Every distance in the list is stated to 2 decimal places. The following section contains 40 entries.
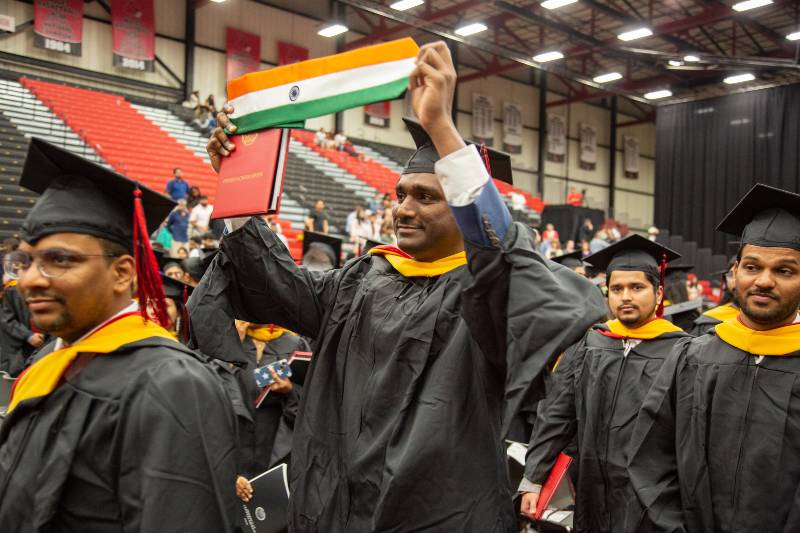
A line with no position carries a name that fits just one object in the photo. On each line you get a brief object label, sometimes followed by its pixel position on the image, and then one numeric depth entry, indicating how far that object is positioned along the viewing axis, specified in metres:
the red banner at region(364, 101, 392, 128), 24.84
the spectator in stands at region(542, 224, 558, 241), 17.17
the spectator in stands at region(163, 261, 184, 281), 6.28
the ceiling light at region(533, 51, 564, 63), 22.95
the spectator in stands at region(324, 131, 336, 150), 22.67
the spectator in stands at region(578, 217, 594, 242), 22.09
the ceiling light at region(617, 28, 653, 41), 20.55
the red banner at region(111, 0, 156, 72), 19.52
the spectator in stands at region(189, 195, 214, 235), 12.32
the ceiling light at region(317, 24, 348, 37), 21.75
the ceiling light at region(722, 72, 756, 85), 23.63
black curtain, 23.69
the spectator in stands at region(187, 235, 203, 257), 10.47
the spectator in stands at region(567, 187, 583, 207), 24.89
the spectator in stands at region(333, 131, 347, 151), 22.72
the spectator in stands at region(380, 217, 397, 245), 13.18
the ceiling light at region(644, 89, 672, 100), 26.34
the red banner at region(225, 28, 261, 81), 21.78
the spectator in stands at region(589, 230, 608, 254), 17.14
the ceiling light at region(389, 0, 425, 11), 19.34
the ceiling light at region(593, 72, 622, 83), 25.38
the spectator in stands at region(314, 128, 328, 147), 22.45
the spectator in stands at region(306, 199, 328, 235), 15.24
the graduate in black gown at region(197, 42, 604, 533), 1.87
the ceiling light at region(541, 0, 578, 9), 19.11
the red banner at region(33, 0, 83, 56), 18.23
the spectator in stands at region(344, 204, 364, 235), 15.62
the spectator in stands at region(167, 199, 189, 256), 11.92
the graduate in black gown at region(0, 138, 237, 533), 1.62
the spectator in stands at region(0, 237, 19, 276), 7.28
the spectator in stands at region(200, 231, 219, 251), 8.68
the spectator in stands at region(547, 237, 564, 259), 15.81
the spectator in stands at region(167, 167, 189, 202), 13.43
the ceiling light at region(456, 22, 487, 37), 20.67
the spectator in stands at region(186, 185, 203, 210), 13.39
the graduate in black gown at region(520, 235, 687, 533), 3.73
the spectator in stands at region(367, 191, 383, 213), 18.19
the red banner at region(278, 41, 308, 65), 22.64
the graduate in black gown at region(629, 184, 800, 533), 2.75
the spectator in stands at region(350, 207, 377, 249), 14.97
